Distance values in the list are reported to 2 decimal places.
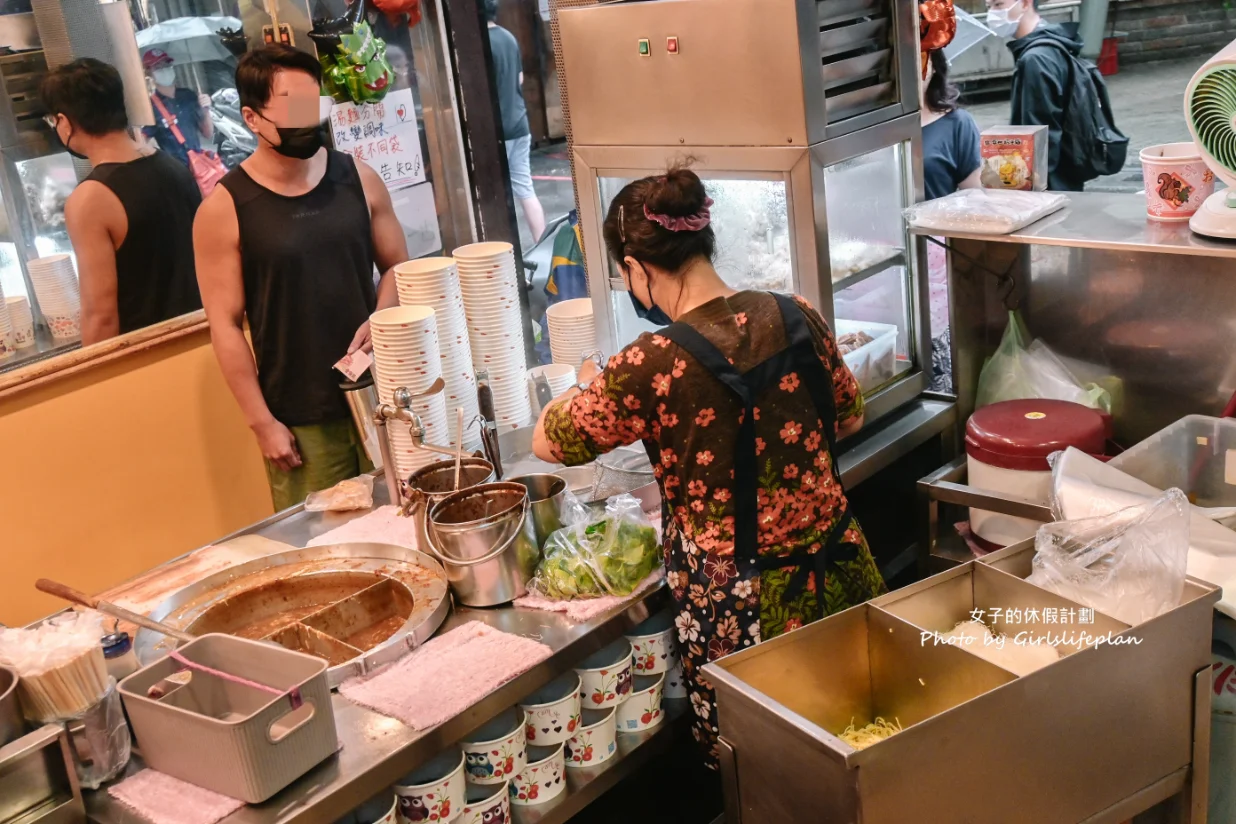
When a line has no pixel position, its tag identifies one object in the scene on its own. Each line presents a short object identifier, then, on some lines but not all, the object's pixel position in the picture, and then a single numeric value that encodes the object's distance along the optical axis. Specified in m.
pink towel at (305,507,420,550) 2.42
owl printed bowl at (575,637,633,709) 2.12
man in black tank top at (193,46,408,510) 3.09
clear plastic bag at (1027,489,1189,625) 2.07
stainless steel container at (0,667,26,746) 1.61
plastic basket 1.62
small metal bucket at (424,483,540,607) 2.10
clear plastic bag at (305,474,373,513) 2.64
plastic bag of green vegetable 2.16
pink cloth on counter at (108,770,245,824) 1.64
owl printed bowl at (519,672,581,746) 2.04
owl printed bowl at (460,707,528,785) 1.93
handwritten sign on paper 4.02
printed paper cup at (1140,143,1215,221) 2.57
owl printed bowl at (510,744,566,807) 2.02
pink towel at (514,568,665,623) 2.10
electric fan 2.33
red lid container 2.60
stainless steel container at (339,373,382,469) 2.68
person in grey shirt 4.67
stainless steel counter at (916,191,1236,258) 2.46
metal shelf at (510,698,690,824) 2.03
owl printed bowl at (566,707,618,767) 2.11
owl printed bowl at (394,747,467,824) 1.84
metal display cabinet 2.48
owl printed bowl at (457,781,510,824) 1.92
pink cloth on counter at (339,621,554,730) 1.84
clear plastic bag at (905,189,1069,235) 2.71
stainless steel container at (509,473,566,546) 2.25
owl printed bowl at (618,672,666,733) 2.21
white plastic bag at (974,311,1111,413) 2.96
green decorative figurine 3.90
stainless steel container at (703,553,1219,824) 1.75
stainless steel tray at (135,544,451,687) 1.99
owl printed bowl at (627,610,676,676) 2.23
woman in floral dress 2.02
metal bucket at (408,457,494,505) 2.34
